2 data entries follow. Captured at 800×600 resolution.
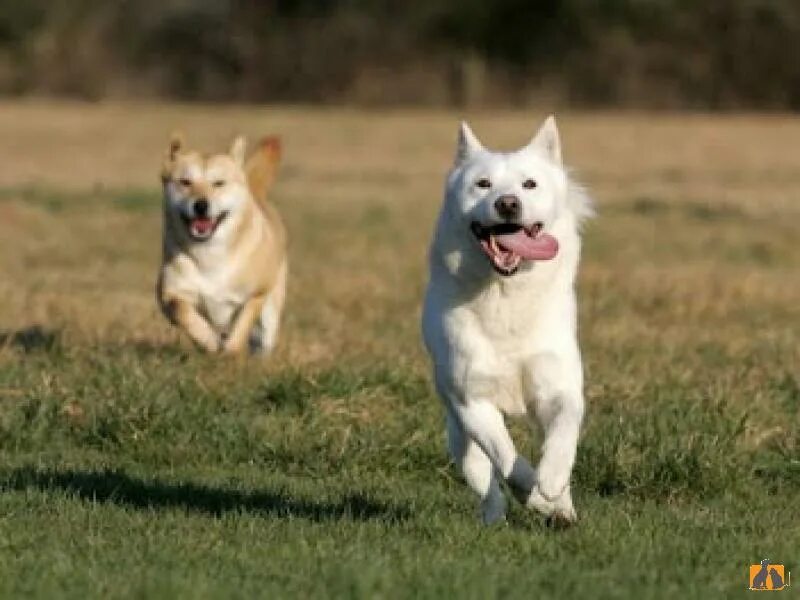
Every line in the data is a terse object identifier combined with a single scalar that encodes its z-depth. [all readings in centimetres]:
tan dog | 2417
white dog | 1354
